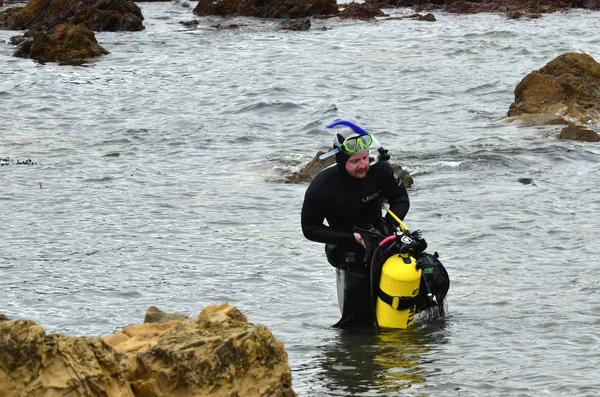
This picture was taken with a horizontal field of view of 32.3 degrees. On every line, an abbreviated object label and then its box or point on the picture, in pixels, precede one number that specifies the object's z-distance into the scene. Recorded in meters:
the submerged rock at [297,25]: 37.16
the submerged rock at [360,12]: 40.53
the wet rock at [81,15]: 37.06
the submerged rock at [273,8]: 41.66
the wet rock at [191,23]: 39.22
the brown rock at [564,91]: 19.31
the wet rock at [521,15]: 39.31
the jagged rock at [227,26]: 37.97
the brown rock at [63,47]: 30.44
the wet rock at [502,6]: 41.34
